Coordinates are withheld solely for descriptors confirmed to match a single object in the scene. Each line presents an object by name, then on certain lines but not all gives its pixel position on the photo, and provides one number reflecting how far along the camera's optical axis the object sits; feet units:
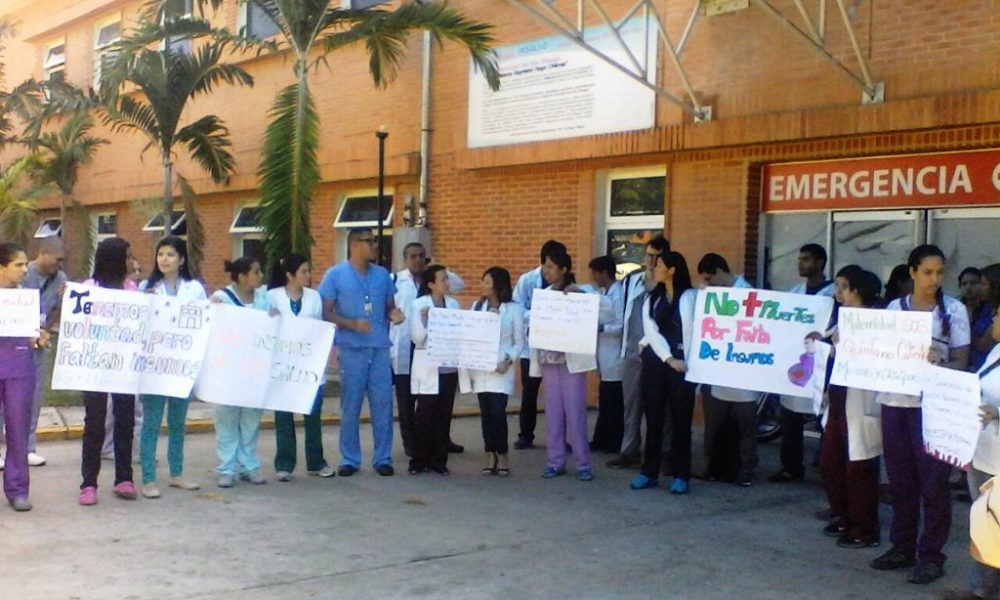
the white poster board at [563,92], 41.04
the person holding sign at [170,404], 25.31
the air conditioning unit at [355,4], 55.72
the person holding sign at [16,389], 23.06
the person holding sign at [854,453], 21.71
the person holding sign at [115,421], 24.34
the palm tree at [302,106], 41.57
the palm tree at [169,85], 47.70
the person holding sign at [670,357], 27.17
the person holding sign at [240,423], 26.89
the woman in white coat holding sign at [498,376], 29.22
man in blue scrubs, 28.48
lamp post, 49.26
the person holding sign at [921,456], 19.60
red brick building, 32.58
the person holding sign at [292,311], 27.68
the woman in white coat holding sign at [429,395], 29.32
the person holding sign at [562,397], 29.30
